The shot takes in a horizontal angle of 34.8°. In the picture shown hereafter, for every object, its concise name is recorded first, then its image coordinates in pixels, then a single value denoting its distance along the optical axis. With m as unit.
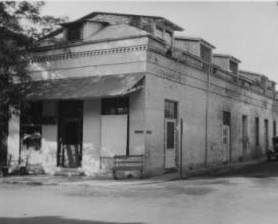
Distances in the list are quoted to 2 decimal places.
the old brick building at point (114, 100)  18.92
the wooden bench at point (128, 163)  18.06
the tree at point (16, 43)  18.32
